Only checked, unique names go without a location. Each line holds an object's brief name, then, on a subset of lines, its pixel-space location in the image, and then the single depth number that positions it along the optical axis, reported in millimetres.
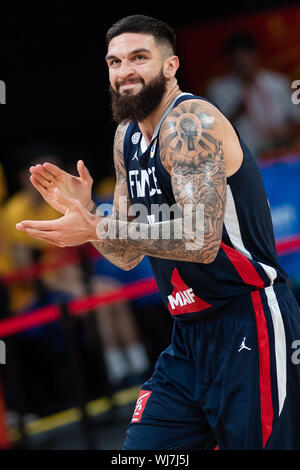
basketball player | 4996
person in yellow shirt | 11266
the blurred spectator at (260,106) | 15547
